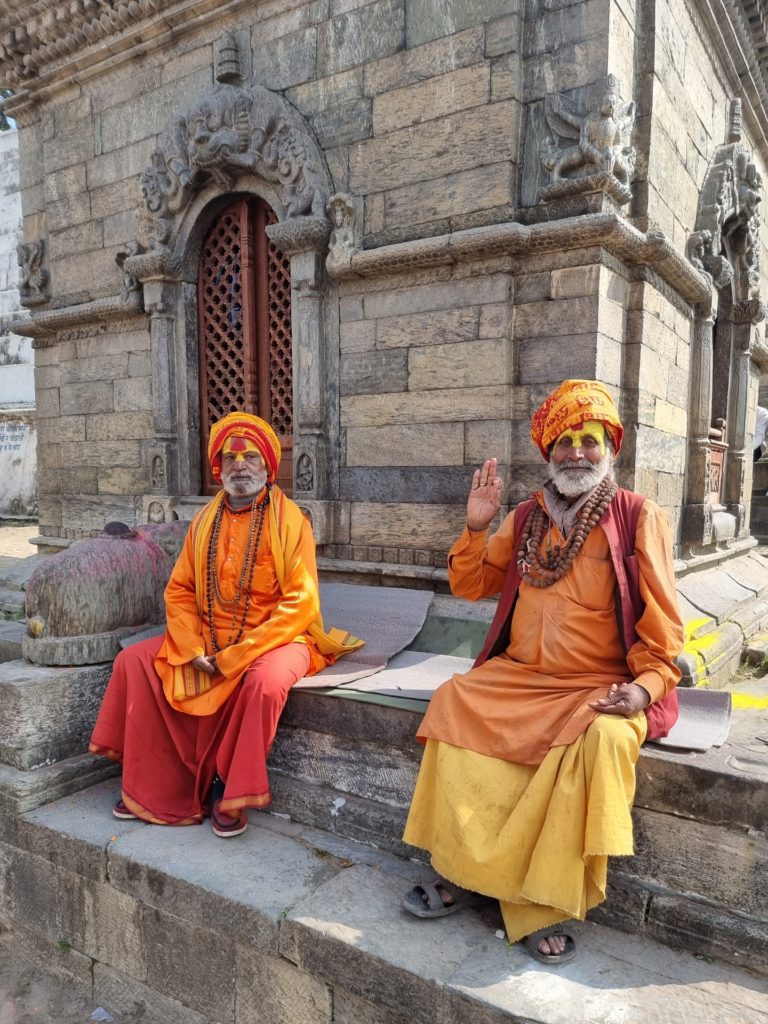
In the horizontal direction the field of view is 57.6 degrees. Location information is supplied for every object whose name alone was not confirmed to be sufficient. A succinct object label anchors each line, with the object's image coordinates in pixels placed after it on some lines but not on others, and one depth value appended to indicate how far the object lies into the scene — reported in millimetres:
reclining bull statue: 3639
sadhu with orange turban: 2215
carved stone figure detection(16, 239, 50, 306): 6793
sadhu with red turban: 3076
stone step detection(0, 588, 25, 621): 5562
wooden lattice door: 5551
